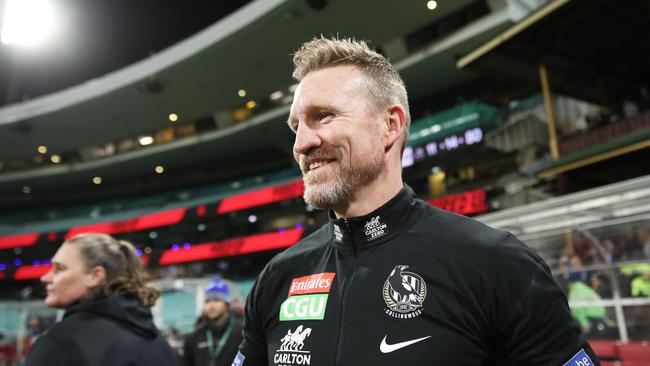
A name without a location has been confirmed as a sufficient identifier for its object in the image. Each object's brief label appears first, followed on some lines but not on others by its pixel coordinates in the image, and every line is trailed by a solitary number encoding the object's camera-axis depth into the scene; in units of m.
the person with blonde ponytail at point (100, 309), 1.97
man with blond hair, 1.09
